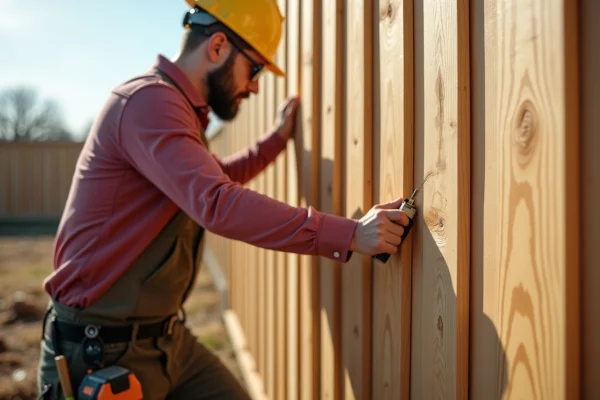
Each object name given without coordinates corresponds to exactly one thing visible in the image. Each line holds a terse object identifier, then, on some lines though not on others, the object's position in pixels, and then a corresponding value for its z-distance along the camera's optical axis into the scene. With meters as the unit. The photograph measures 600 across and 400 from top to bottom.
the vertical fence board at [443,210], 1.51
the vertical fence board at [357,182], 2.10
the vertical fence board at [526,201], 1.16
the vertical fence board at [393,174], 1.80
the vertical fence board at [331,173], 2.40
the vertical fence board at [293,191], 3.05
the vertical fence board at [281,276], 3.34
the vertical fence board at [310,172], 2.71
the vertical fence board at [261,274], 4.00
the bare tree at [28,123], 39.56
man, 1.84
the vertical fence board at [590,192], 1.12
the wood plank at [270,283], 3.68
